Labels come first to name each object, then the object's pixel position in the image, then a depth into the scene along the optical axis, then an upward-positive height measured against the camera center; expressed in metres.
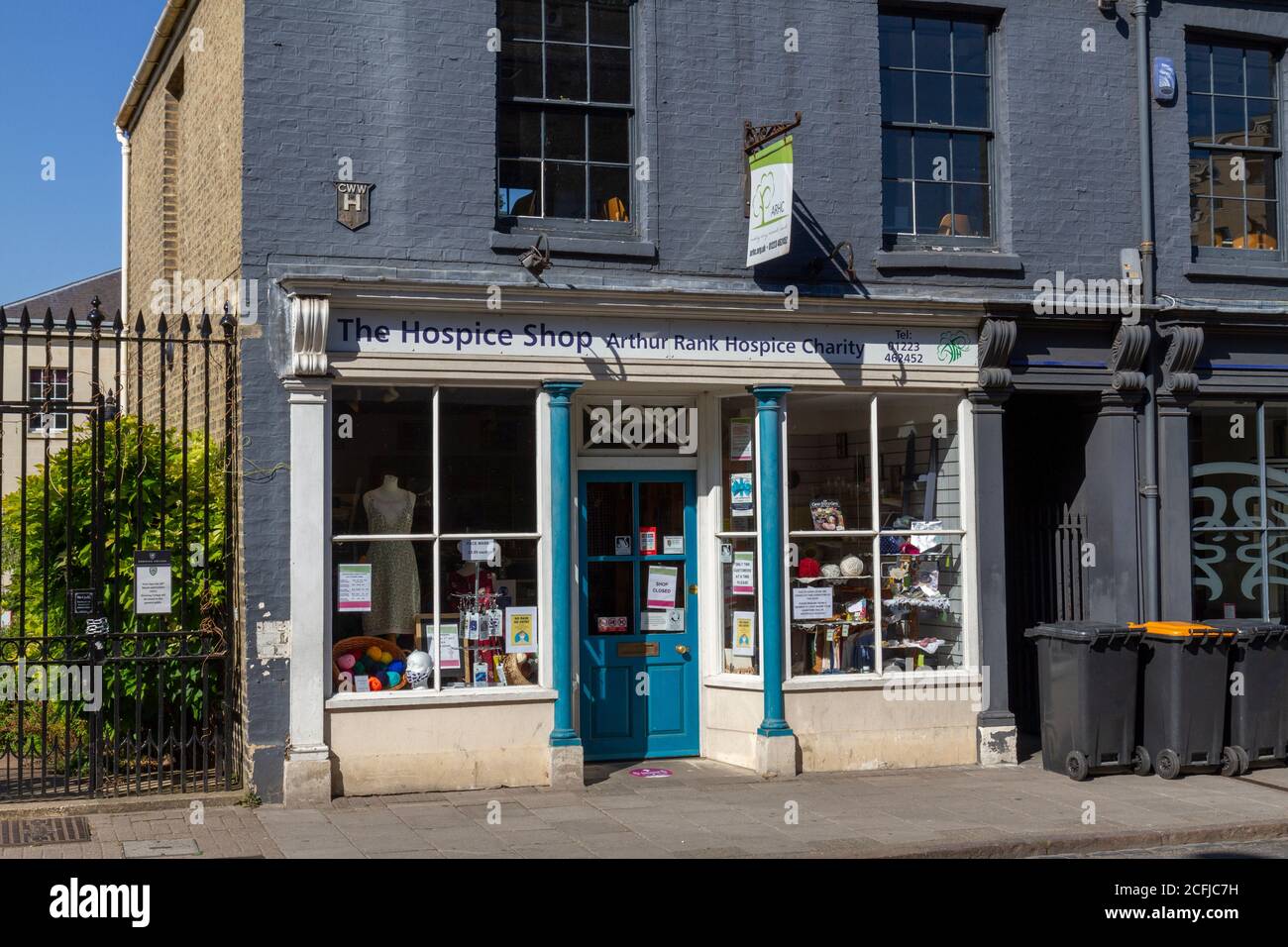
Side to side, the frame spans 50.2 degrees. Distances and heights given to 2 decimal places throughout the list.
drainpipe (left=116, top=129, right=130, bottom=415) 16.22 +3.89
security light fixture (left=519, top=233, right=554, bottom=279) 10.56 +2.09
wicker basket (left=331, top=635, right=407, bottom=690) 10.27 -0.85
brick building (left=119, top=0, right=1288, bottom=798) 10.28 +1.41
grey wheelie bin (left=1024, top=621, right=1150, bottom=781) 10.95 -1.39
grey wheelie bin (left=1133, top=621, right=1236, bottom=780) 10.95 -1.38
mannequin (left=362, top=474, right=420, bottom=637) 10.41 -0.27
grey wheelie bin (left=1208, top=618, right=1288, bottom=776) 11.20 -1.41
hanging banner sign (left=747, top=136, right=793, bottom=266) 10.60 +2.56
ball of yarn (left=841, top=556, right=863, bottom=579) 11.67 -0.32
